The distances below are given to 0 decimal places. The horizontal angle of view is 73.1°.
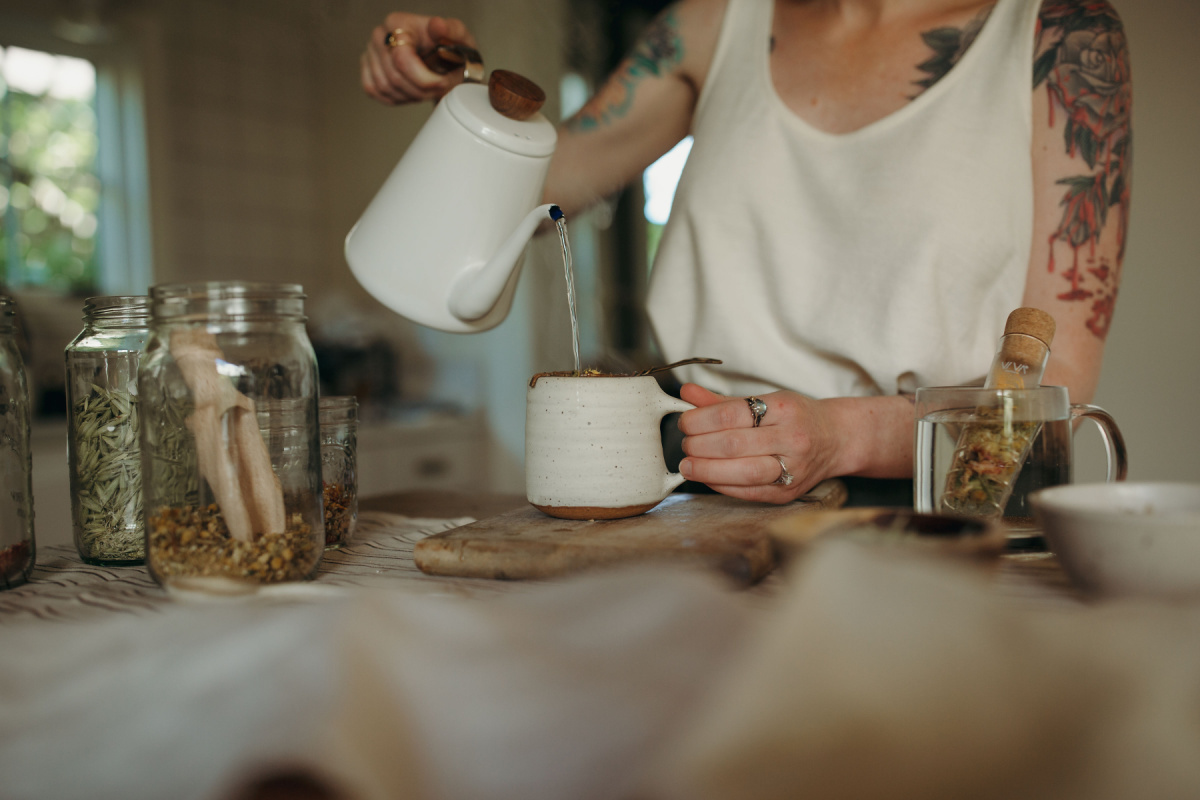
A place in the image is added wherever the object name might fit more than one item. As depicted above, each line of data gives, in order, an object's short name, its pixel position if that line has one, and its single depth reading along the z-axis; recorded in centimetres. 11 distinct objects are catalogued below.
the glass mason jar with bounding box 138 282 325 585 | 52
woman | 92
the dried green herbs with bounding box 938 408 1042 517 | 60
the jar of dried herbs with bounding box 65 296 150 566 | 62
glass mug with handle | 59
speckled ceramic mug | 67
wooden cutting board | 57
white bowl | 39
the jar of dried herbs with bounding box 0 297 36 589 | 57
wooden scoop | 52
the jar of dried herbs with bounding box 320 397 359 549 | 70
